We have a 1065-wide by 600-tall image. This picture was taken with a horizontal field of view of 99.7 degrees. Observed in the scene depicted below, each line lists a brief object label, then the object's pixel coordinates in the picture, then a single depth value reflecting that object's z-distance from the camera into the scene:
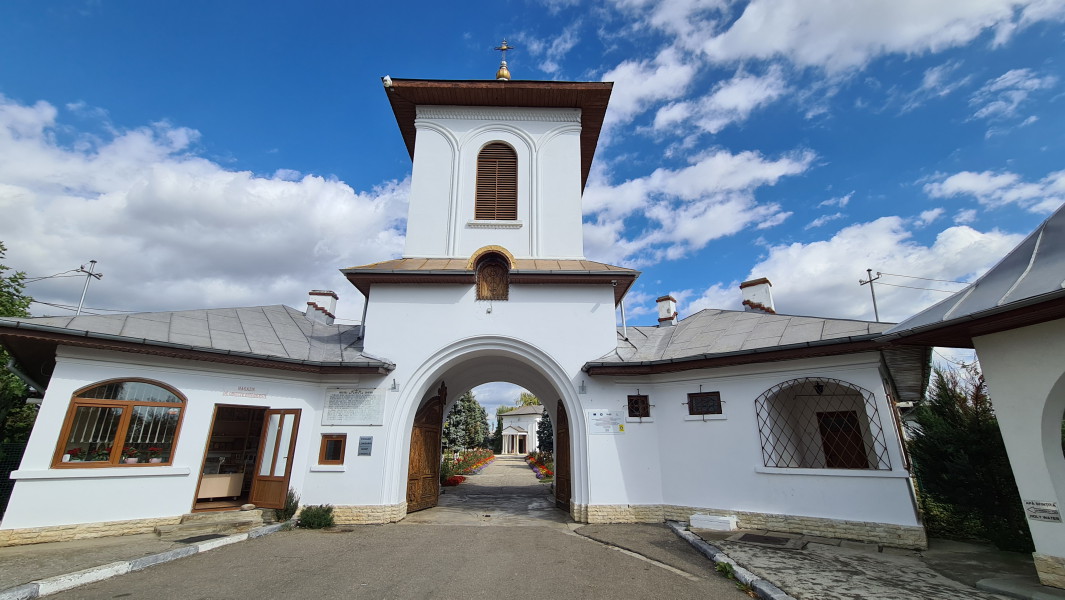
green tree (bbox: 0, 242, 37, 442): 8.71
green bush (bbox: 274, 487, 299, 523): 8.11
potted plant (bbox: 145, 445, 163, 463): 7.42
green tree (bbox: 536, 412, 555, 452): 29.85
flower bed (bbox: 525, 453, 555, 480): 19.44
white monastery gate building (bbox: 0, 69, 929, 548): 6.96
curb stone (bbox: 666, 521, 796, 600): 4.42
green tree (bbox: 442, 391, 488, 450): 25.56
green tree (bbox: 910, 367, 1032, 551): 6.41
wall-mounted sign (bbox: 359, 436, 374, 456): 8.75
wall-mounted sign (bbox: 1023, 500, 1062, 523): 4.45
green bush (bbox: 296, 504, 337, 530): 8.02
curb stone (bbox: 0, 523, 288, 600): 4.36
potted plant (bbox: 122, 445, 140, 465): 7.21
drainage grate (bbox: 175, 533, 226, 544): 6.54
